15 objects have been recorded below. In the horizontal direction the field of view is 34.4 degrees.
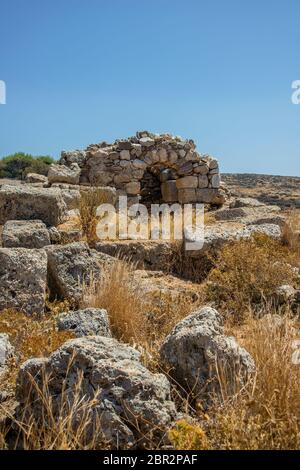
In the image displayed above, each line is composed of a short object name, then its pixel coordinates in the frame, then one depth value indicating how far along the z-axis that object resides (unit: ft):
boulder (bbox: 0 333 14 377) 10.82
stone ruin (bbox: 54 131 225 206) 47.78
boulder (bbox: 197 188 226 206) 50.24
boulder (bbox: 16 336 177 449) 8.22
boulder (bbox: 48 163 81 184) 43.80
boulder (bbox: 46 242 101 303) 17.73
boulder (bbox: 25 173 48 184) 47.34
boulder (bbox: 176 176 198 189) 50.01
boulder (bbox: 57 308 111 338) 12.61
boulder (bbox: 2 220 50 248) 20.76
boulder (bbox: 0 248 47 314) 16.14
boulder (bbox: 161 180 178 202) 51.65
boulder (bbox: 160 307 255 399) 9.97
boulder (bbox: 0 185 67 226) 25.30
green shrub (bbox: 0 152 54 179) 86.90
